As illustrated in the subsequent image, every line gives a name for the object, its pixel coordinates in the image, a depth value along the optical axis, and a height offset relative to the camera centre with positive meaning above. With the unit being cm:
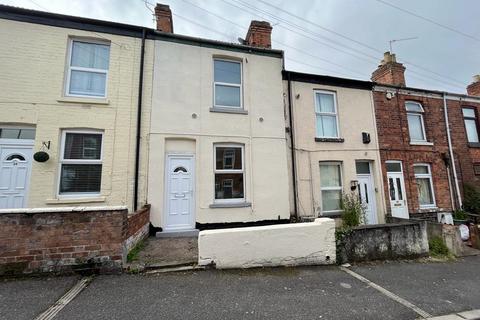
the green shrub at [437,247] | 632 -161
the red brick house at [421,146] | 953 +187
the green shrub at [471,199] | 981 -44
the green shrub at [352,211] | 765 -66
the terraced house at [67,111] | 608 +230
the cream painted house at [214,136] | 691 +180
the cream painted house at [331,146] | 849 +172
